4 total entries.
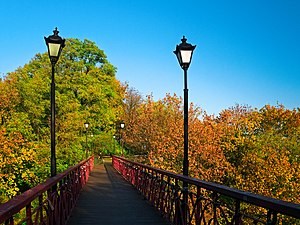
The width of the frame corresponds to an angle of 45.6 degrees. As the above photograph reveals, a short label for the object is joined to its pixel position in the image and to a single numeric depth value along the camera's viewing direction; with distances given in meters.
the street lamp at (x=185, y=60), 7.38
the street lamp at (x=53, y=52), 7.82
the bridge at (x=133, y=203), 3.39
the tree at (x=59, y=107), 21.06
